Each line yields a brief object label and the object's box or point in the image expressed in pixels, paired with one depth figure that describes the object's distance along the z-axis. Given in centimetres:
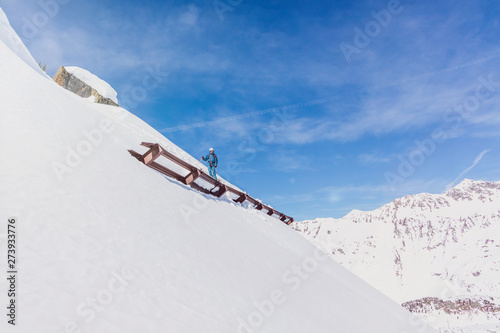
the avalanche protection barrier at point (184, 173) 874
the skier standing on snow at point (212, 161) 1471
